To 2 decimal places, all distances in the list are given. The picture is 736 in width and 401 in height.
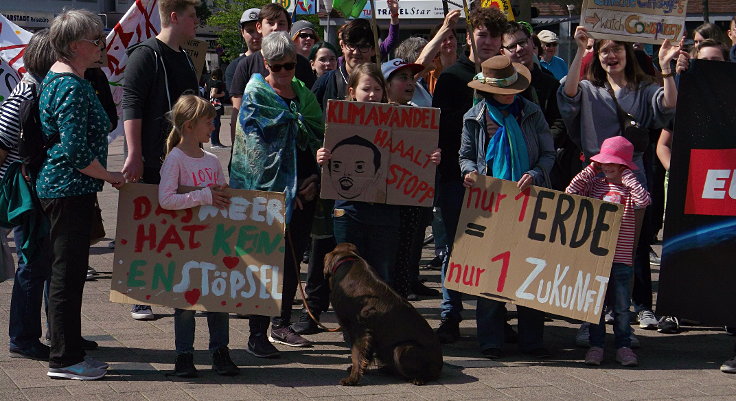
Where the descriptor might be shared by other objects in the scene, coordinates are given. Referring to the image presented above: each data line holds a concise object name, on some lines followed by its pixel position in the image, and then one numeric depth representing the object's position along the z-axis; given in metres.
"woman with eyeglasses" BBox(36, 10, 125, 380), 11.30
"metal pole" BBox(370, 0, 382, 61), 14.48
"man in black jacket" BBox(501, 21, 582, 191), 14.70
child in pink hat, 13.02
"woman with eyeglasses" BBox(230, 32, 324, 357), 12.87
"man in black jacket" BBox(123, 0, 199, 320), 13.70
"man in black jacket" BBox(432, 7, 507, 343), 14.04
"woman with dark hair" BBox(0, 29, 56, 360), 12.22
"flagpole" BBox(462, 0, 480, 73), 13.92
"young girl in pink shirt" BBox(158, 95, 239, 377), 11.73
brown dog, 11.70
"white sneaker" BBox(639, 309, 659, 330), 15.16
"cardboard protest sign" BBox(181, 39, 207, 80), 18.20
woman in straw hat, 12.98
